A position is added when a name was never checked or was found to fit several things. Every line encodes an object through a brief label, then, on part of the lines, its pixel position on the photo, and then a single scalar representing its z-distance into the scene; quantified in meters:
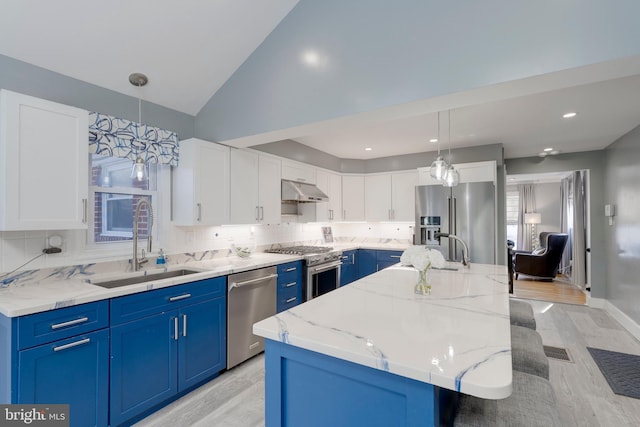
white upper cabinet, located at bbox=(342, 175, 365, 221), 5.41
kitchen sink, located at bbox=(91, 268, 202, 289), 2.41
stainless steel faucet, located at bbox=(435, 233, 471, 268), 2.53
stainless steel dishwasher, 2.78
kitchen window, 2.53
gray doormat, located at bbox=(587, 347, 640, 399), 2.62
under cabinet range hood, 3.98
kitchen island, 0.99
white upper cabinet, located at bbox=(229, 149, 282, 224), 3.30
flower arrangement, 1.83
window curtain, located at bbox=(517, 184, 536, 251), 8.73
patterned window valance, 2.36
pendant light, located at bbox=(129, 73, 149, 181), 2.25
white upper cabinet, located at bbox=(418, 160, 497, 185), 4.23
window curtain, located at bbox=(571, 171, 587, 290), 5.69
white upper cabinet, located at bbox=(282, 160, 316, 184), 4.08
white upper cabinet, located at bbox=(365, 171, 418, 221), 5.08
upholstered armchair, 6.68
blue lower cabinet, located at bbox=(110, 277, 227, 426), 2.01
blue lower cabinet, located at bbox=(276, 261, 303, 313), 3.34
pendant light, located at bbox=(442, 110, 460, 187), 2.74
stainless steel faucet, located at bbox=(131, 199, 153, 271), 2.61
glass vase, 1.87
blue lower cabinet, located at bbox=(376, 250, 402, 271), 4.76
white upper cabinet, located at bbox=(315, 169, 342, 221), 4.80
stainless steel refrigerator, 4.07
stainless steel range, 3.70
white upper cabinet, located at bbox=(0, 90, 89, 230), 1.83
